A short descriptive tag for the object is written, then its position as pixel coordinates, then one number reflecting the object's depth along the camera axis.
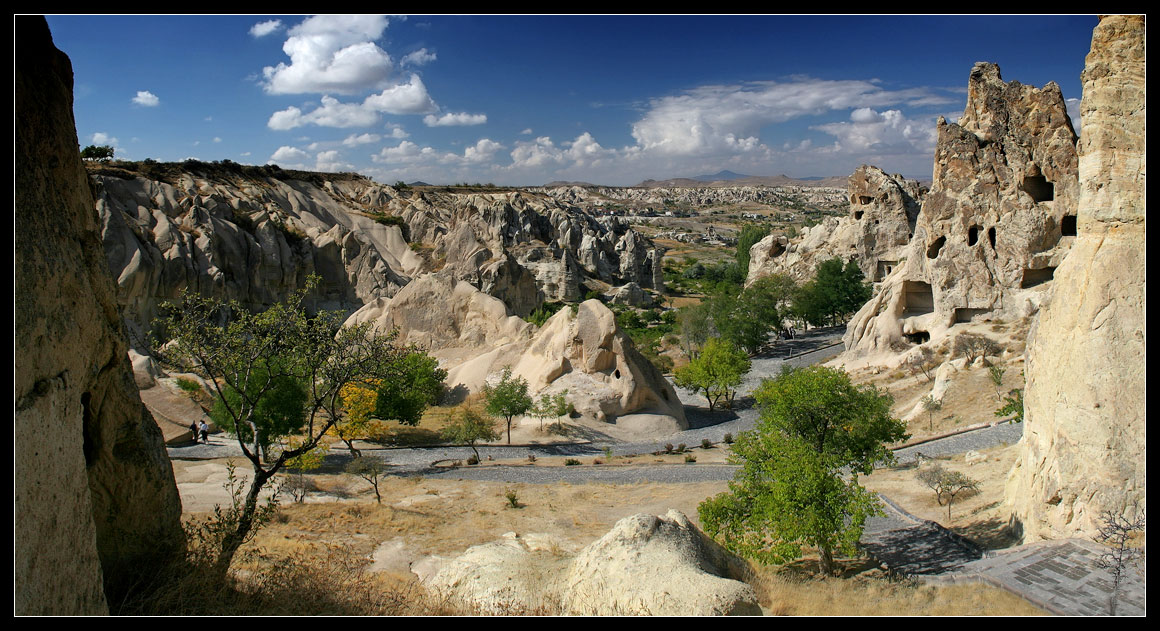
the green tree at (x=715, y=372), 30.83
